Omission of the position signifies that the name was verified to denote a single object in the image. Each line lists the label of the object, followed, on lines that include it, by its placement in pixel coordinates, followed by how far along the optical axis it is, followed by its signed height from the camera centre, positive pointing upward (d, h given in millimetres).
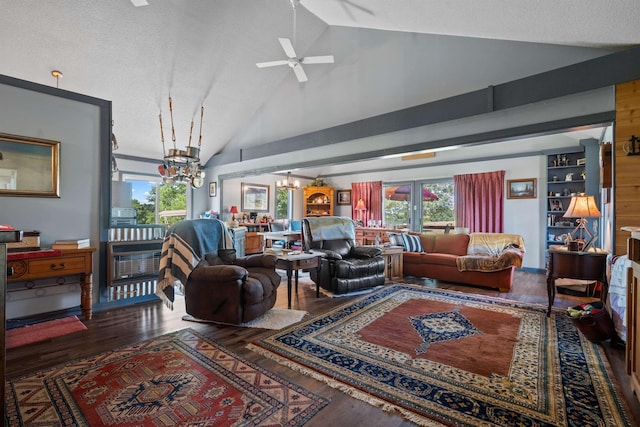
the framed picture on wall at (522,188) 6211 +573
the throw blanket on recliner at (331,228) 4930 -245
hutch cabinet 9836 +410
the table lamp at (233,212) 7990 +20
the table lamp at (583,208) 3629 +97
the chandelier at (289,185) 8502 +823
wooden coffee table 3735 -621
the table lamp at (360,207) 9055 +208
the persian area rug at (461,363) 1746 -1124
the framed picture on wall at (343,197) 9703 +545
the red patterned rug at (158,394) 1674 -1144
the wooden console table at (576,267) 3016 -525
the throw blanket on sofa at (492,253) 4495 -609
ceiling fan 3758 +2010
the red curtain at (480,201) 6617 +315
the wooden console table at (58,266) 2756 -540
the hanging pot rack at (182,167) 4043 +683
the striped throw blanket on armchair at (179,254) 3232 -451
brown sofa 4547 -712
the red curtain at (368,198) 8883 +472
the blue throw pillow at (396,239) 5746 -480
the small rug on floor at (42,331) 2703 -1158
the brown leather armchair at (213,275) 3021 -666
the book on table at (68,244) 3072 -337
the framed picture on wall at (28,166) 3000 +461
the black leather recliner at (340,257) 4242 -675
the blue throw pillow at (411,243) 5582 -535
